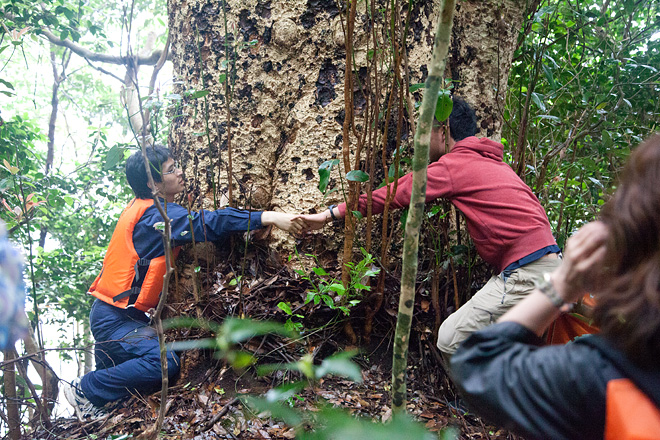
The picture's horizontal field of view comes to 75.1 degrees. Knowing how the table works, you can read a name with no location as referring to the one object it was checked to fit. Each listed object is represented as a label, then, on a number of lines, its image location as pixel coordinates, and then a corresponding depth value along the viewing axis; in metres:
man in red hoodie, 2.46
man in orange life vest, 3.06
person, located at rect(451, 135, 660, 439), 0.87
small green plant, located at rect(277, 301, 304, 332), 2.52
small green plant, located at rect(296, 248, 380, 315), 2.52
